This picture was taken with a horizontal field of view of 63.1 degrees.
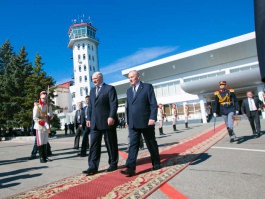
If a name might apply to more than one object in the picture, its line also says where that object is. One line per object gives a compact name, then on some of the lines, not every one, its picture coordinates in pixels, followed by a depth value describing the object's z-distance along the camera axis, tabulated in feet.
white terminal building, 86.58
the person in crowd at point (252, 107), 28.07
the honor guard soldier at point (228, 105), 23.00
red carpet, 9.64
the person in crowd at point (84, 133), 22.07
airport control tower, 212.43
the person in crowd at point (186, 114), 55.21
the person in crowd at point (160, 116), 43.04
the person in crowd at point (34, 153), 22.80
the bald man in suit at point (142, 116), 13.24
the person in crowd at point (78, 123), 27.08
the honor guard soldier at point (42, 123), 19.94
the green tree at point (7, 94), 84.91
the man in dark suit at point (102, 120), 13.69
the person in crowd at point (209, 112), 95.21
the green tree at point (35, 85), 77.66
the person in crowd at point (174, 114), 49.64
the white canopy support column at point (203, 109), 89.09
